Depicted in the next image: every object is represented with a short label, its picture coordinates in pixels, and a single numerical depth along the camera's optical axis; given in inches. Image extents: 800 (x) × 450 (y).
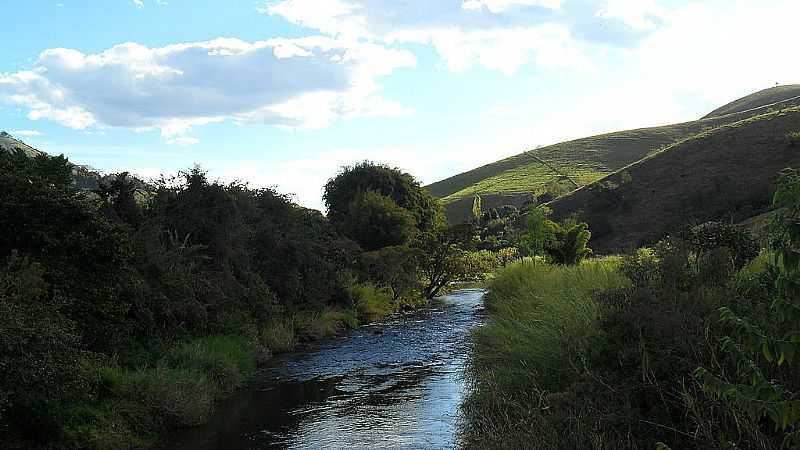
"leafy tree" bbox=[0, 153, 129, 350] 634.2
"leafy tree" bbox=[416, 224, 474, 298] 1941.4
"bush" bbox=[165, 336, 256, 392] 772.6
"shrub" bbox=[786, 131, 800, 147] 2613.2
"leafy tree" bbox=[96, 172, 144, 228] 917.2
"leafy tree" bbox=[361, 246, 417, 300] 1738.4
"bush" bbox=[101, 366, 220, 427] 617.9
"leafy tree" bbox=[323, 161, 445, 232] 2369.6
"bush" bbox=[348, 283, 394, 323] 1502.2
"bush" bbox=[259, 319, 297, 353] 1066.9
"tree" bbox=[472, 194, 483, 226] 4352.4
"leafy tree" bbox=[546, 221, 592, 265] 1551.4
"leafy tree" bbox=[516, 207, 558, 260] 1672.0
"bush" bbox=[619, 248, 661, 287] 438.9
